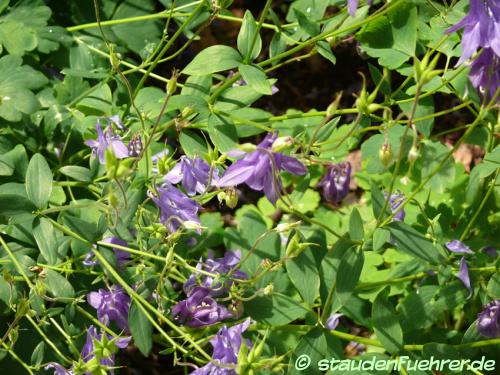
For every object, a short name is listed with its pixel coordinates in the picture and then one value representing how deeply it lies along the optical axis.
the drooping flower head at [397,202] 0.50
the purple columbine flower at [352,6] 0.37
